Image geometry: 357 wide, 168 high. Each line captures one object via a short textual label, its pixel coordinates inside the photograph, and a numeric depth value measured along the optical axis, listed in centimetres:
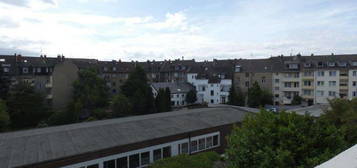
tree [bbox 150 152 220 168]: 872
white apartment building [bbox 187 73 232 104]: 5076
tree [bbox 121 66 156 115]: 4066
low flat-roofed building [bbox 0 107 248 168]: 1190
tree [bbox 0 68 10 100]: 3569
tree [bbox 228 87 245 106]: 4437
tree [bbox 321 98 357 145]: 1155
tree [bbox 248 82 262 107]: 4353
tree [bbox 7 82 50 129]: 3262
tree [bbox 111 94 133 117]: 3816
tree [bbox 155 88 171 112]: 4081
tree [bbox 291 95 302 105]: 4408
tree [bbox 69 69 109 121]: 4066
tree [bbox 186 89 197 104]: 5133
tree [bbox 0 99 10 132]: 2678
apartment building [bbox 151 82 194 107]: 5101
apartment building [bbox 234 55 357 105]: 4081
